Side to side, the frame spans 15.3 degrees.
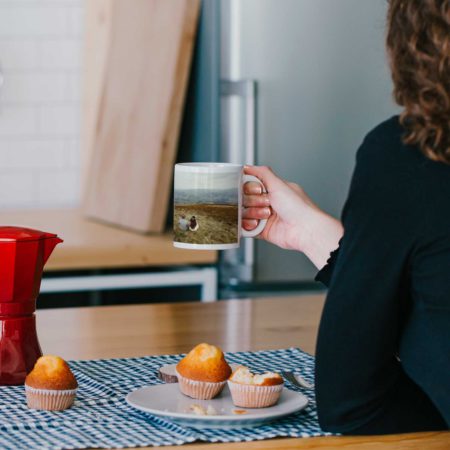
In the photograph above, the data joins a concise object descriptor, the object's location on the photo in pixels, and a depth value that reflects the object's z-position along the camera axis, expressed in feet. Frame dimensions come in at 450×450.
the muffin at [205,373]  6.15
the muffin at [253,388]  6.03
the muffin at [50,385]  6.20
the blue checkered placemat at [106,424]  5.84
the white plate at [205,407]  5.92
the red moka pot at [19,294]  6.56
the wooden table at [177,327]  7.44
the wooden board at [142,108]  11.97
